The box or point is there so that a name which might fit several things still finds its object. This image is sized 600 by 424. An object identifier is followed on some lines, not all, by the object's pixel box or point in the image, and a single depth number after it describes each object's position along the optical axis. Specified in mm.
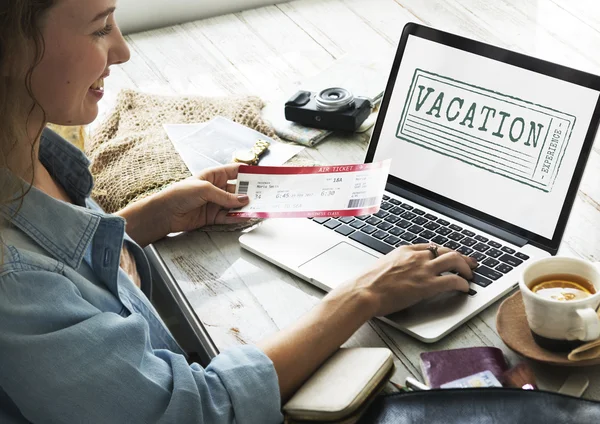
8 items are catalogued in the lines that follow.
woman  865
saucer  978
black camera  1544
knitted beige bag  1453
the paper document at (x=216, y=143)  1479
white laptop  1163
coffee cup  956
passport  992
